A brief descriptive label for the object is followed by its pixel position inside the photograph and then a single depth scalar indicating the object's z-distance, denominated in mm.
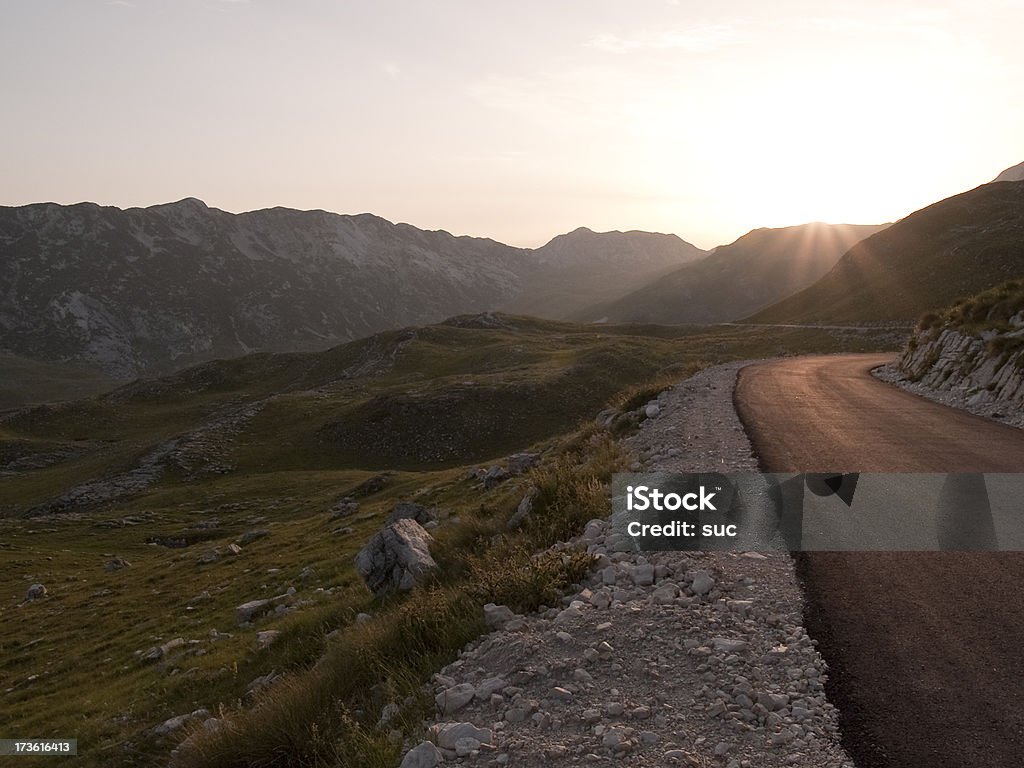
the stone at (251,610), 19641
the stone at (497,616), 7870
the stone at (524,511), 12909
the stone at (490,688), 6355
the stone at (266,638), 15056
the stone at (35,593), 29064
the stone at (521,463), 27012
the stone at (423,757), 5434
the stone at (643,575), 8398
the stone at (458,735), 5602
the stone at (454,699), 6344
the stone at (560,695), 6098
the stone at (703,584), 8016
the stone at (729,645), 6566
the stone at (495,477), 27114
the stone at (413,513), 21844
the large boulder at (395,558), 12711
